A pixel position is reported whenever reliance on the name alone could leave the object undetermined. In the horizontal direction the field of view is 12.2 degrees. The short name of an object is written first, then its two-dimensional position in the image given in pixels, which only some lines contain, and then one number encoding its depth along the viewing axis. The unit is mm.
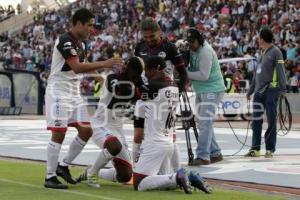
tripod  19610
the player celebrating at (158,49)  17273
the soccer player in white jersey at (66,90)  15774
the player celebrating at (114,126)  15882
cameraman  19637
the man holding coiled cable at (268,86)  21690
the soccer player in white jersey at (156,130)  15085
